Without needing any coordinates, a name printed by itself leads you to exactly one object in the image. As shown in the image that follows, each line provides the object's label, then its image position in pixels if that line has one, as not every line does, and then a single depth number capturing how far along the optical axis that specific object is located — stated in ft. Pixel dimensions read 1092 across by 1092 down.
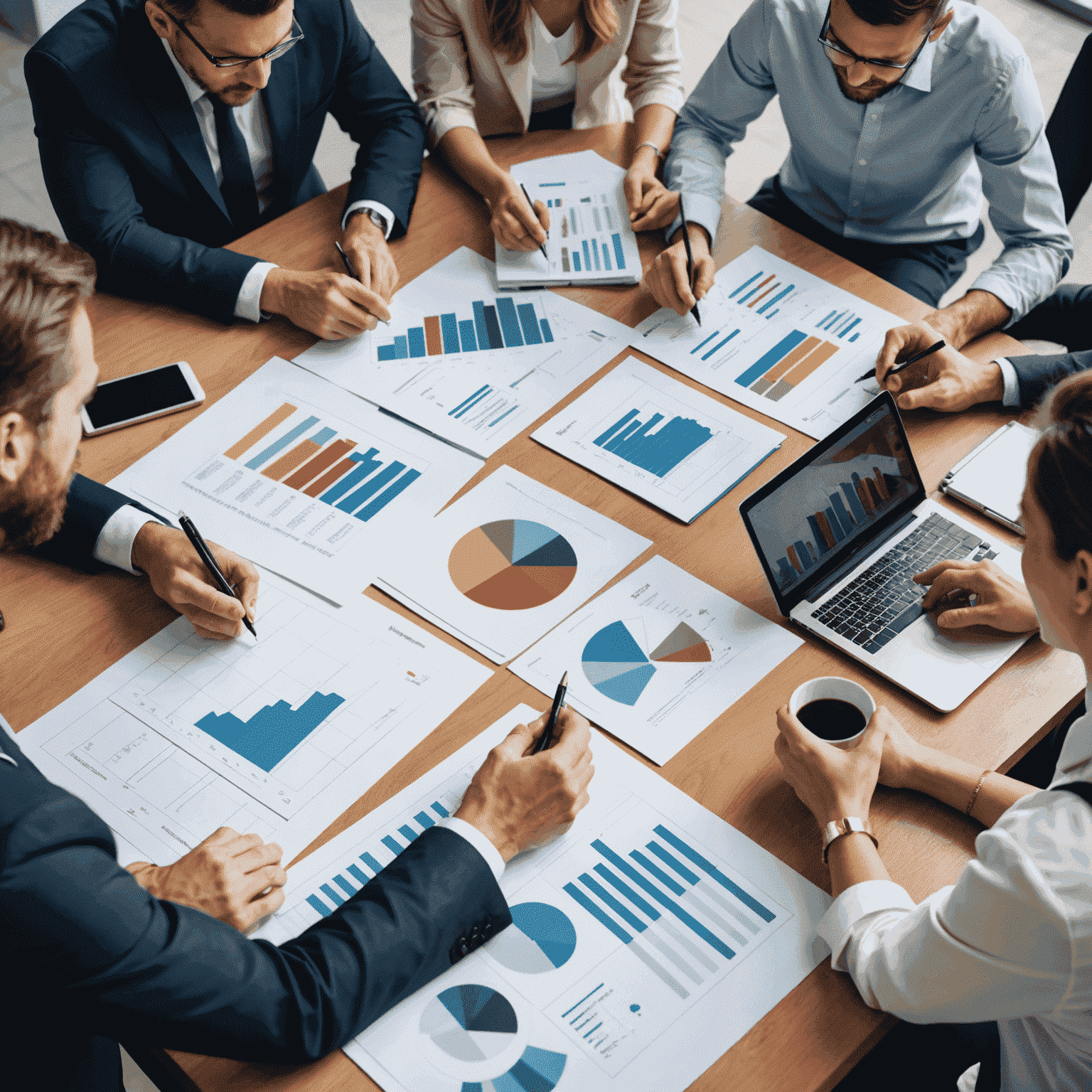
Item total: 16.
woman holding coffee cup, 3.33
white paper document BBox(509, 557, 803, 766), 4.71
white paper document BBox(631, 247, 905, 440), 6.05
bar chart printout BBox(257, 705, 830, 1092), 3.76
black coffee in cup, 4.52
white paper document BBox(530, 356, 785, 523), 5.63
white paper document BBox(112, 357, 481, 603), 5.43
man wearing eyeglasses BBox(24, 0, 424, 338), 6.34
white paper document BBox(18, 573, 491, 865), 4.49
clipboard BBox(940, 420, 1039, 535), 5.42
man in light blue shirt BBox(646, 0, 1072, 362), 6.51
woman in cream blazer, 7.58
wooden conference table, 3.84
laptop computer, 4.87
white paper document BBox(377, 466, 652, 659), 5.09
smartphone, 6.02
